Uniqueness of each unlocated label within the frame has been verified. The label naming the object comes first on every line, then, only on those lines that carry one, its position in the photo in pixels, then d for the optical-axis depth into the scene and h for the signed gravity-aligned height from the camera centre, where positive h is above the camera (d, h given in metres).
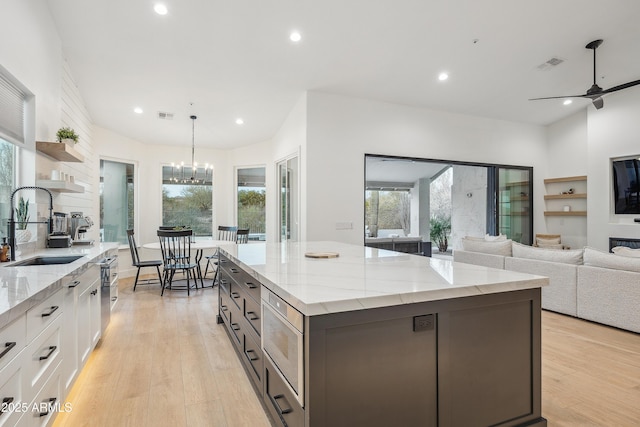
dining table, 5.36 -0.51
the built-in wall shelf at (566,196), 6.60 +0.36
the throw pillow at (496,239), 5.03 -0.38
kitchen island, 1.32 -0.58
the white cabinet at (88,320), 2.37 -0.81
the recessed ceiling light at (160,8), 3.30 +2.03
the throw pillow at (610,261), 3.32 -0.48
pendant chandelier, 6.86 +0.89
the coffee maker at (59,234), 3.34 -0.21
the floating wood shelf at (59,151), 3.24 +0.63
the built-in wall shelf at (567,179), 6.58 +0.71
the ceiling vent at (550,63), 4.82 +2.18
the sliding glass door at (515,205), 6.93 +0.18
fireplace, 5.53 -0.48
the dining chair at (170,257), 5.13 -0.69
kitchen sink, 2.66 -0.37
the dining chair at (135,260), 5.45 -0.77
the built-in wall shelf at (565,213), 6.62 +0.01
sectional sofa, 3.34 -0.70
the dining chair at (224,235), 6.64 -0.44
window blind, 2.68 +0.86
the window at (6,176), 2.84 +0.33
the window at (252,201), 7.46 +0.29
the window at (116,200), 6.16 +0.27
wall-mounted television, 5.70 +0.49
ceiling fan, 4.46 +1.61
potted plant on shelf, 3.51 +0.83
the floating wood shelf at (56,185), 3.20 +0.28
